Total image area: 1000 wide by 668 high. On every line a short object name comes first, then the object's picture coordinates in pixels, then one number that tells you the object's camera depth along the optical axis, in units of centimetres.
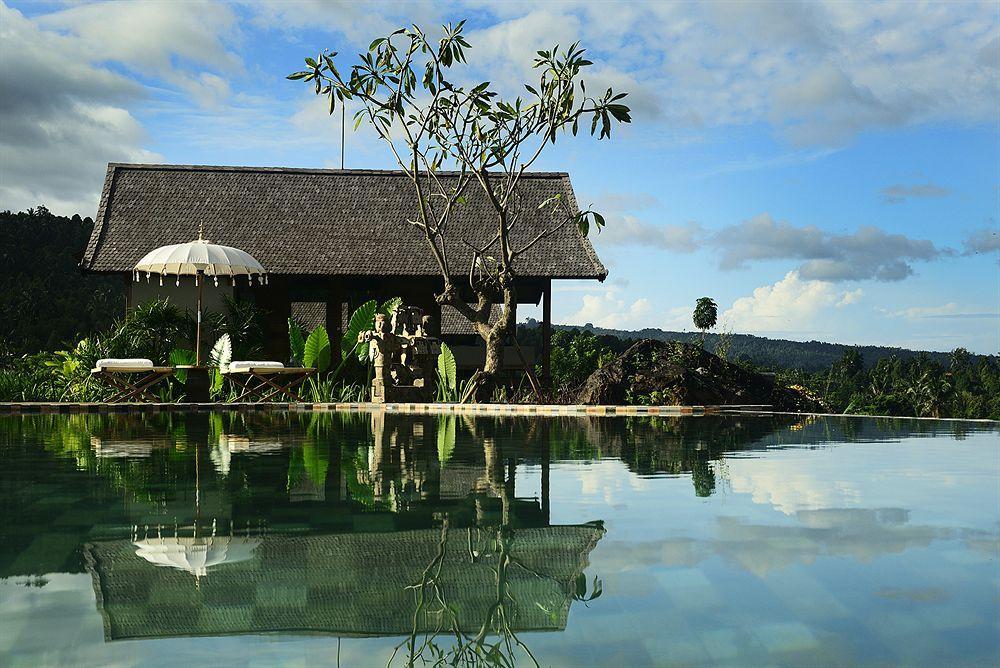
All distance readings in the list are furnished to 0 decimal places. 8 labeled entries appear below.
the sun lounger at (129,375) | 1484
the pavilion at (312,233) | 2062
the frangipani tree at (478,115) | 1608
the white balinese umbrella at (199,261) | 1612
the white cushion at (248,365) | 1552
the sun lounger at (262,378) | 1565
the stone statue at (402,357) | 1596
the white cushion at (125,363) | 1471
